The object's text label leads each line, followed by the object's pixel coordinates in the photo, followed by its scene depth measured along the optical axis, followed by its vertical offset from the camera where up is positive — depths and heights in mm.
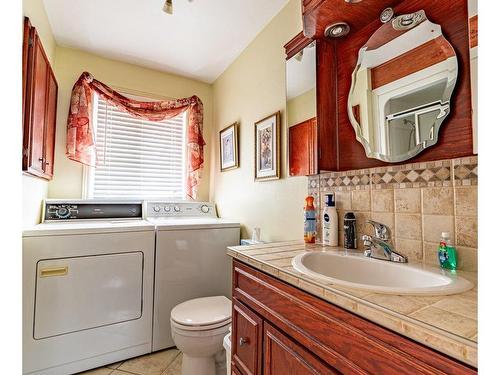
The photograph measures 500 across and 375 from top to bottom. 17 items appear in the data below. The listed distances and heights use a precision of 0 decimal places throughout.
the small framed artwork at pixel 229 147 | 2443 +477
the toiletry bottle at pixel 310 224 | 1411 -174
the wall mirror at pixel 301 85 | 1463 +667
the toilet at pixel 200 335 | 1507 -856
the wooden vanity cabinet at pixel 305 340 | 536 -414
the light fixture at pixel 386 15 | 1118 +799
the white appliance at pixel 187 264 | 1982 -583
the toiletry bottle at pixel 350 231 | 1222 -185
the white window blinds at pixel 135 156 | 2541 +408
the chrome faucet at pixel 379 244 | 1015 -213
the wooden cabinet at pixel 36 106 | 1431 +579
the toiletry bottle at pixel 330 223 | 1308 -157
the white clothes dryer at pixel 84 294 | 1618 -690
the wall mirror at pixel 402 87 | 958 +452
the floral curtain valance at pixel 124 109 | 2330 +812
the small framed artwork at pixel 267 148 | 1838 +353
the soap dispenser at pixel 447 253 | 859 -210
